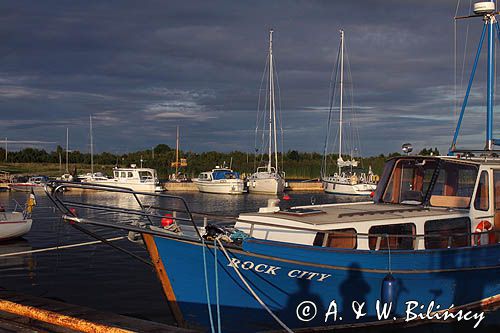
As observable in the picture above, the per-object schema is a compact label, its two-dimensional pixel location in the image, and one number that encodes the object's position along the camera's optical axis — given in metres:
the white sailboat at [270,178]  59.91
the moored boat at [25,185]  58.81
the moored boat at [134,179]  62.47
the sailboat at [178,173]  78.24
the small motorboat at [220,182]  63.50
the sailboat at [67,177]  63.28
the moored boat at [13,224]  23.23
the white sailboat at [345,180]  60.44
